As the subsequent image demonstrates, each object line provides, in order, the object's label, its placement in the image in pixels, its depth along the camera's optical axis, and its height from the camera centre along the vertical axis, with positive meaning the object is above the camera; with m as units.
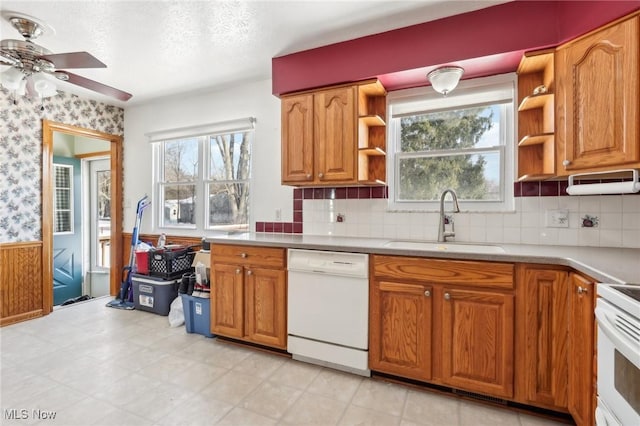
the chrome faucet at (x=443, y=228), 2.20 -0.14
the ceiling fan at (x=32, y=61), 1.94 +1.01
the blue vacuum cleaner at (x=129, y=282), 3.55 -0.87
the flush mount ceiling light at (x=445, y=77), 2.07 +0.92
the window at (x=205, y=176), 3.41 +0.41
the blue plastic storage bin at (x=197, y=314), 2.68 -0.95
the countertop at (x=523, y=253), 1.34 -0.26
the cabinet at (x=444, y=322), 1.71 -0.69
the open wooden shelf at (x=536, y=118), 1.91 +0.64
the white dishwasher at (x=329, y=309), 2.03 -0.70
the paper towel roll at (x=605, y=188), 1.54 +0.12
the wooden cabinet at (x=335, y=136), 2.36 +0.61
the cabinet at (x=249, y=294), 2.30 -0.68
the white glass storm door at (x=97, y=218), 4.90 -0.14
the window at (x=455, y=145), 2.30 +0.53
